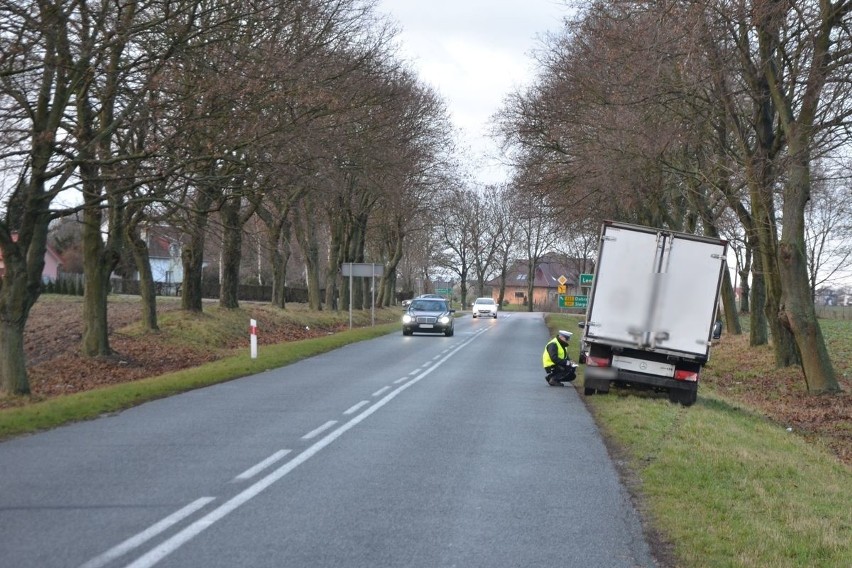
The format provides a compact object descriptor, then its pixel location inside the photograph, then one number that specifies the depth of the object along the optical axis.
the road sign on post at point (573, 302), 55.06
